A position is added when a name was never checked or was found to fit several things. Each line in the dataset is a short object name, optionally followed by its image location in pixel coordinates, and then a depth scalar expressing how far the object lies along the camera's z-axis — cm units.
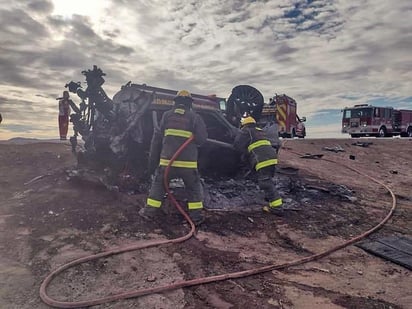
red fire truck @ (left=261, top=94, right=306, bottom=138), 1836
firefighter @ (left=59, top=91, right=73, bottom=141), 1158
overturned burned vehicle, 659
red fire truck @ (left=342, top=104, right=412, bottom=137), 2222
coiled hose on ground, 325
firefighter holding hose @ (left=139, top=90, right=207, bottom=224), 563
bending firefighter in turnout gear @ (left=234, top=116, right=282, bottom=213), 648
